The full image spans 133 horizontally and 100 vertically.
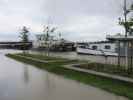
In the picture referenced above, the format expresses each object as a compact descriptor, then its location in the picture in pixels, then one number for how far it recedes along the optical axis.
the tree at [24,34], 19.38
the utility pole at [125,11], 8.38
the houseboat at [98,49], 15.31
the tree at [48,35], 17.96
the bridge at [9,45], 41.71
